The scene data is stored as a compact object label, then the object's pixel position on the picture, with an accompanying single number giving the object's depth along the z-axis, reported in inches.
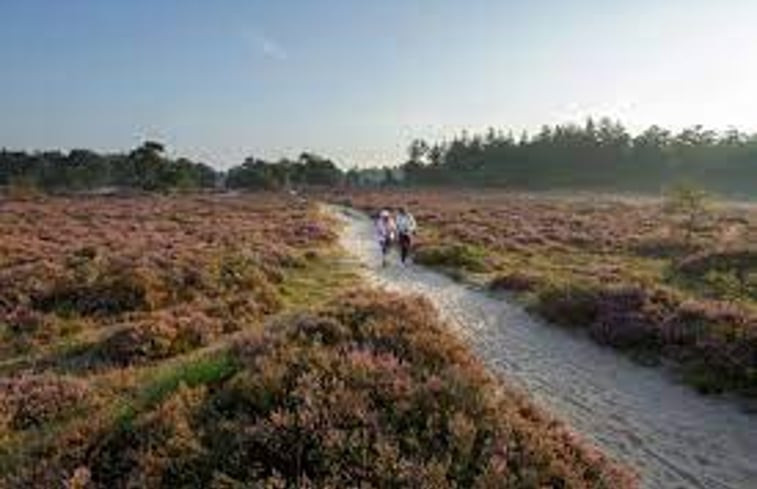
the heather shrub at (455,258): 1246.1
